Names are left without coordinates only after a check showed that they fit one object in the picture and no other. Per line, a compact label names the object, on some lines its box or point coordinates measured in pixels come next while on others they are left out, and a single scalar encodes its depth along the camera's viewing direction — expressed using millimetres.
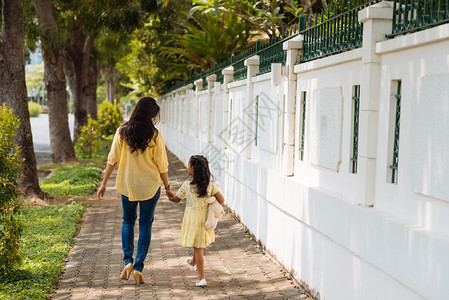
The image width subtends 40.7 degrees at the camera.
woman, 5961
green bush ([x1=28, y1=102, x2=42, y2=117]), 95988
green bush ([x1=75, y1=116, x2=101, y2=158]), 21812
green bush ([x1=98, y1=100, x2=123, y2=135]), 36256
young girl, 5996
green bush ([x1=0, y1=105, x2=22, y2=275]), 5785
